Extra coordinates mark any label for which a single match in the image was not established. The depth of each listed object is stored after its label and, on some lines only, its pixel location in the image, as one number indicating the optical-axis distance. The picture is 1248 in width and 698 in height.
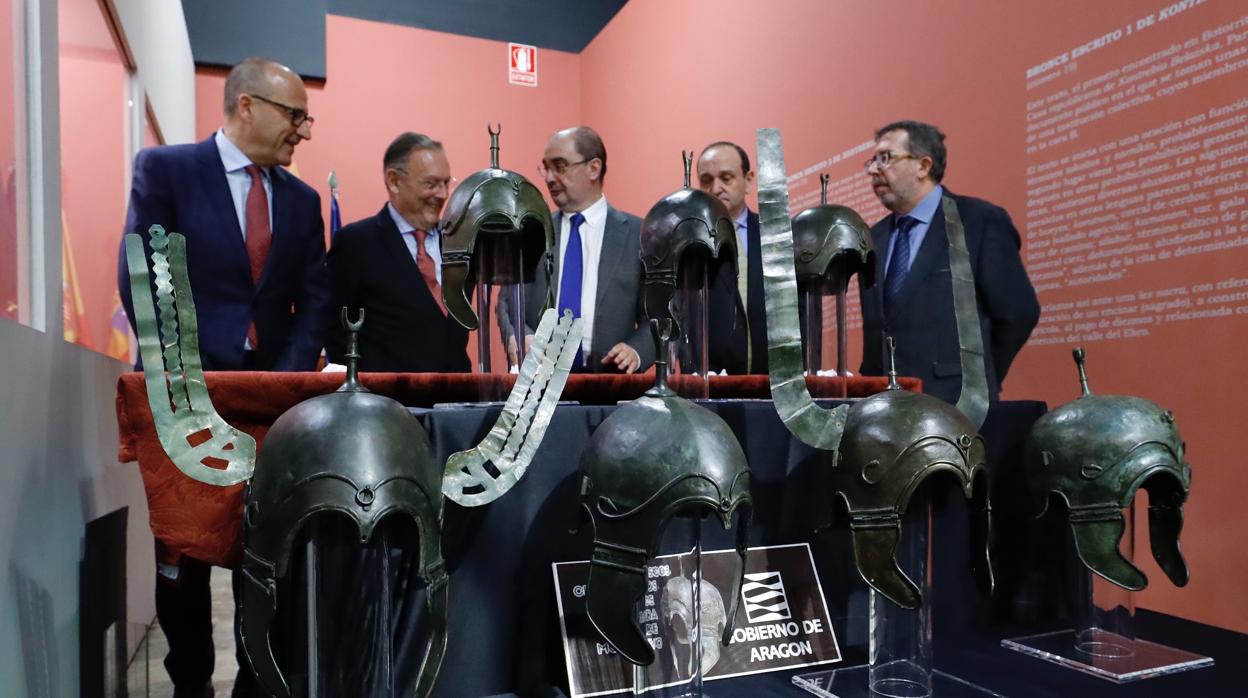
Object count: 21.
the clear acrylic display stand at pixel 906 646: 2.11
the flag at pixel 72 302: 2.91
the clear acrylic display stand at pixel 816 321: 2.78
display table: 2.07
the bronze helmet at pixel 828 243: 2.69
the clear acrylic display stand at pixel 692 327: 2.55
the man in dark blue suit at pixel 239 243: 2.92
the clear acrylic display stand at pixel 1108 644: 2.29
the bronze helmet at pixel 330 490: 1.53
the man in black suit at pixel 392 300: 3.41
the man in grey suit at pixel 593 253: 3.42
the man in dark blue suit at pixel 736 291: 3.11
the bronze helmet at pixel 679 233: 2.40
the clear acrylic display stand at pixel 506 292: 2.50
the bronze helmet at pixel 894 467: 1.94
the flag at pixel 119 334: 3.91
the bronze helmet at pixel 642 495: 1.75
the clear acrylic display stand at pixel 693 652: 1.93
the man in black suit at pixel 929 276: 3.46
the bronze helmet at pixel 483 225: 2.30
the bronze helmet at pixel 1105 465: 2.26
